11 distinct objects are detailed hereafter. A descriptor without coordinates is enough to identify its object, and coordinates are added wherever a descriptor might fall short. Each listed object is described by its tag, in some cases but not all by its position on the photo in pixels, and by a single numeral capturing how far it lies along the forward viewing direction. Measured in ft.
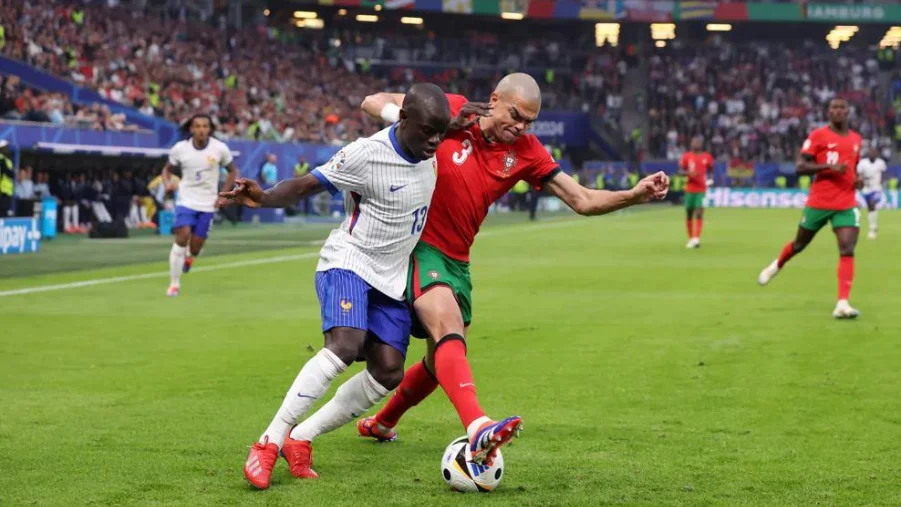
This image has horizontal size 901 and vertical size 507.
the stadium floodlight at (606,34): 238.48
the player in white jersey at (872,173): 114.32
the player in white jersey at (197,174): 57.82
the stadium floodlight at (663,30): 233.35
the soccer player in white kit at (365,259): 21.21
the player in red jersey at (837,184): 47.11
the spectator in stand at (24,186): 100.32
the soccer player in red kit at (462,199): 22.04
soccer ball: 20.42
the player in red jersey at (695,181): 93.25
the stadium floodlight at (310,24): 215.92
